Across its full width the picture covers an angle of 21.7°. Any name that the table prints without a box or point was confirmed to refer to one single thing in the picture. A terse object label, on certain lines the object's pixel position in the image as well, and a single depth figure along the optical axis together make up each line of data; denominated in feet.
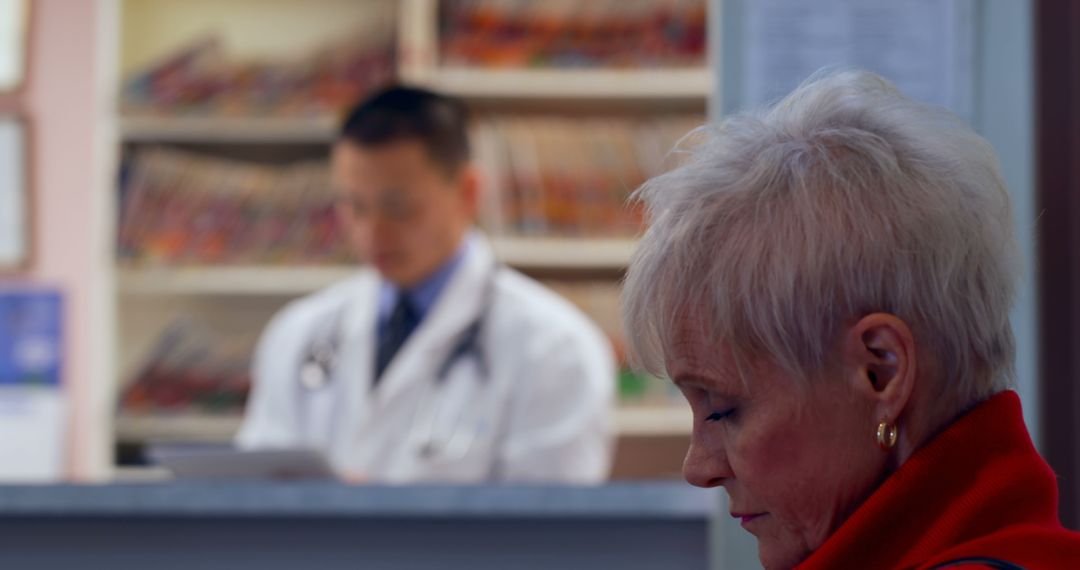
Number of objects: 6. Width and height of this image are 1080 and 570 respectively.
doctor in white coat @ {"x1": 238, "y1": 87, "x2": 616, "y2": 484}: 15.09
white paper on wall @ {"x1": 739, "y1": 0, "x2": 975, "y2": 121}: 13.55
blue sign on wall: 18.20
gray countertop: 13.47
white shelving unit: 17.38
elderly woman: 6.89
